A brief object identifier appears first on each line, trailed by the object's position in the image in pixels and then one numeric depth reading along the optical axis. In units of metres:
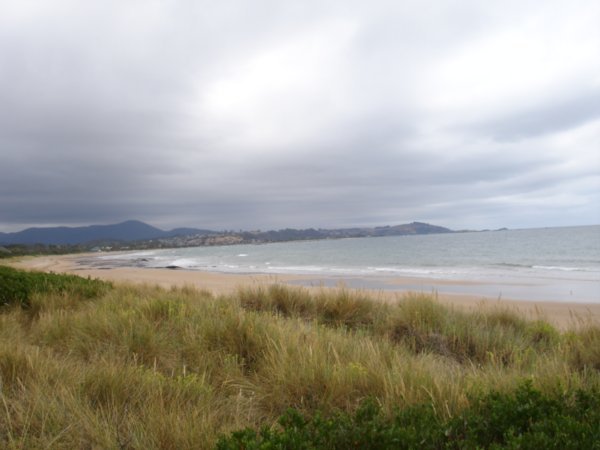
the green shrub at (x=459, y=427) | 2.17
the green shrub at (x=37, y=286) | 7.91
